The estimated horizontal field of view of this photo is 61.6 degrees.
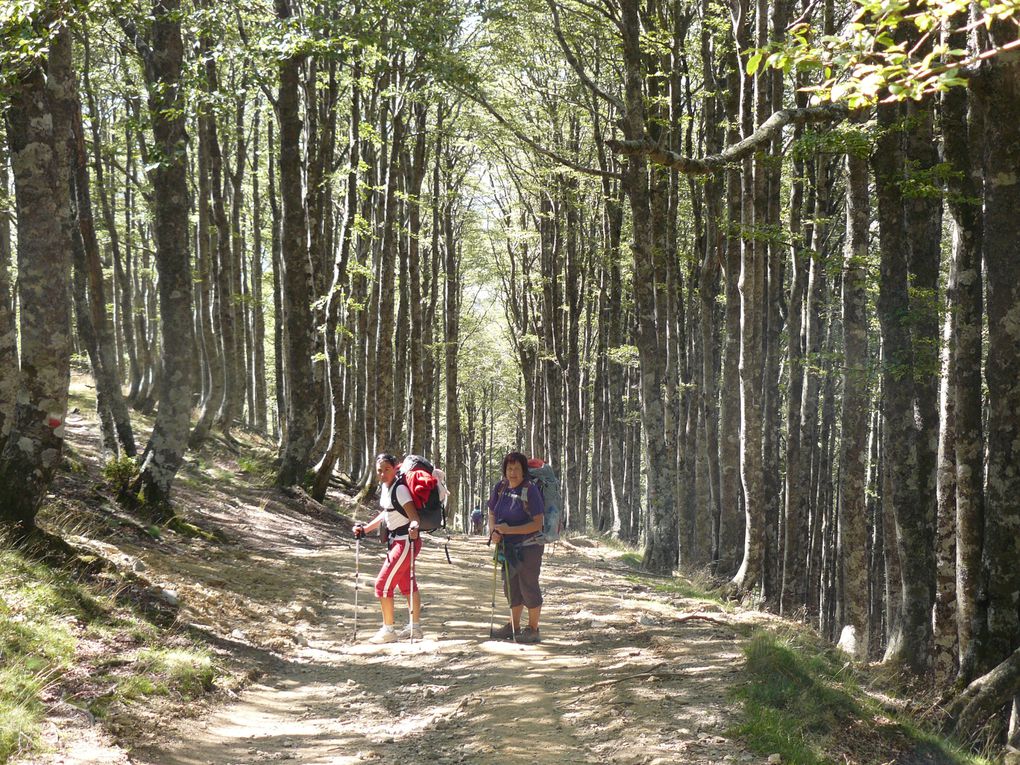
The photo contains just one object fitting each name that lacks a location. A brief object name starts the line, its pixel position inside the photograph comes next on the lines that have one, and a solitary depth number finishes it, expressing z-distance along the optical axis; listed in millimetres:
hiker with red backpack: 9164
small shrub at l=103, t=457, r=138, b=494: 11578
